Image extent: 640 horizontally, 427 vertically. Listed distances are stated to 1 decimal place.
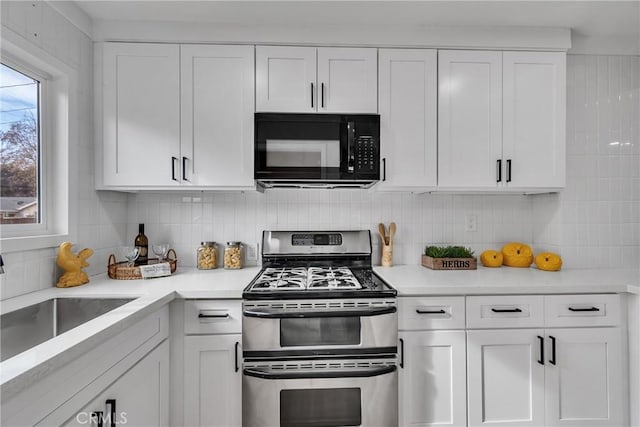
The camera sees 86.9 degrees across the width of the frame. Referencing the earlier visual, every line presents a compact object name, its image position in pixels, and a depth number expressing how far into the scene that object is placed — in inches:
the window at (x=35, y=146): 57.8
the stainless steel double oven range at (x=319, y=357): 61.1
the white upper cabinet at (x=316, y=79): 75.8
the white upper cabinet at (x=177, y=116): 74.5
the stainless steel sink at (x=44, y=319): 48.3
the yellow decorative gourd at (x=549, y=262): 80.7
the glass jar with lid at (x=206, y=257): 84.0
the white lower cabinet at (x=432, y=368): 65.8
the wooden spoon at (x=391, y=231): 87.2
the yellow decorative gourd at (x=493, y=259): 86.7
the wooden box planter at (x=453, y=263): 82.7
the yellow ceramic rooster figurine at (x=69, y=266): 63.8
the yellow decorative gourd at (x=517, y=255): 86.0
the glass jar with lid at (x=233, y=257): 84.4
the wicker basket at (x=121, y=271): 72.1
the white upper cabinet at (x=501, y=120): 77.9
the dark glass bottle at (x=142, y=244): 83.4
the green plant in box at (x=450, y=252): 84.4
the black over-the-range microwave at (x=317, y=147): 74.9
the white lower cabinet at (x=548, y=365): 66.3
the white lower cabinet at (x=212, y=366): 62.8
